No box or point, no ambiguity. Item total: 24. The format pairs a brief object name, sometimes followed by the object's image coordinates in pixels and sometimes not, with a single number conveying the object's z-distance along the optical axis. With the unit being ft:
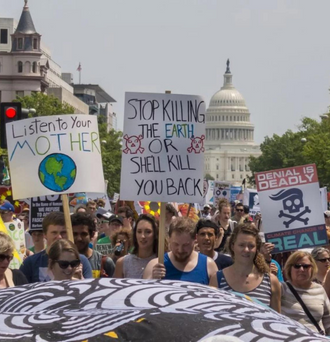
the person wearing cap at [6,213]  60.25
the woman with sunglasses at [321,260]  43.18
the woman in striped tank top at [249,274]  32.40
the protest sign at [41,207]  51.83
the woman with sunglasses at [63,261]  27.71
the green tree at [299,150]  284.78
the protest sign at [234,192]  233.64
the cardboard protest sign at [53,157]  40.61
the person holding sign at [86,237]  39.26
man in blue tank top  34.35
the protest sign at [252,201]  113.53
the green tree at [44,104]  384.69
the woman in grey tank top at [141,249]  38.76
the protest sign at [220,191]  165.20
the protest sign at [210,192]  176.84
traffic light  69.09
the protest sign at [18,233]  51.24
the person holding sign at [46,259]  34.31
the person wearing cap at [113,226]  55.77
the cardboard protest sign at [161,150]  36.61
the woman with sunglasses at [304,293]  34.07
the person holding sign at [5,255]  28.46
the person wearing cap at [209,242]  41.72
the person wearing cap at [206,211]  127.00
